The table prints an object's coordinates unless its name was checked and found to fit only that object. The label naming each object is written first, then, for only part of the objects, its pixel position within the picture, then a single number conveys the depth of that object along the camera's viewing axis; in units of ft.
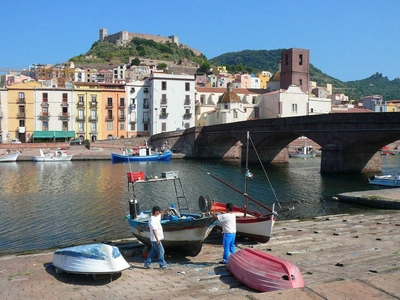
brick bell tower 293.84
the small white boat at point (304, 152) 255.91
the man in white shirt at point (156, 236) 42.80
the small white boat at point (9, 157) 208.22
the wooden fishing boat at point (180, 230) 45.91
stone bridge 144.15
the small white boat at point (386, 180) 125.59
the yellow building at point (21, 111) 248.93
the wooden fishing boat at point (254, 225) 51.13
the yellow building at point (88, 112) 259.39
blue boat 211.63
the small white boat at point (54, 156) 211.61
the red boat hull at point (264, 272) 34.14
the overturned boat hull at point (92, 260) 39.07
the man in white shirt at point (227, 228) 44.39
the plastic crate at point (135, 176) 57.52
